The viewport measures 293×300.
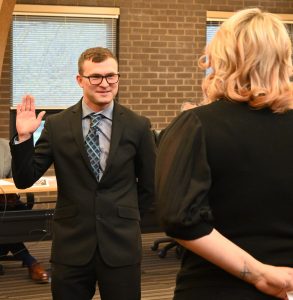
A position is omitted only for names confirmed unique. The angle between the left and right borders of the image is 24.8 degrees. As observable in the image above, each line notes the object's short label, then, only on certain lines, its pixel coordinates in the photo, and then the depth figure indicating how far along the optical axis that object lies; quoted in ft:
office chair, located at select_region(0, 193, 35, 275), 20.22
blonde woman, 5.22
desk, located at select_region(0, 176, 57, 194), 17.99
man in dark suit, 9.52
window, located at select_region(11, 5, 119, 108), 27.04
